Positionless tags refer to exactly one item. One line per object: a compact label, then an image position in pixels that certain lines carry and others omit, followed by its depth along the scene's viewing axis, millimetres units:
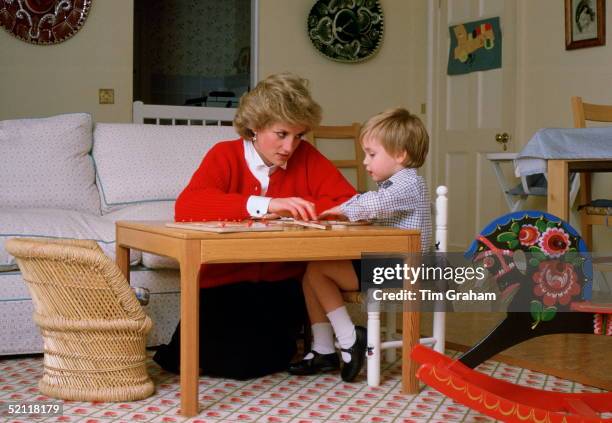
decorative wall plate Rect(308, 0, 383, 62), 6117
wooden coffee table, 1979
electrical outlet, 5508
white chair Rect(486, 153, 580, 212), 4496
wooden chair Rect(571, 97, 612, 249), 3748
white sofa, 2811
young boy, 2383
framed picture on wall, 4812
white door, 5422
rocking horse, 1953
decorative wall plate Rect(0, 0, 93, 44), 5297
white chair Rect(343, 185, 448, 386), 2365
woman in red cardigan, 2424
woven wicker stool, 2115
